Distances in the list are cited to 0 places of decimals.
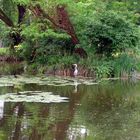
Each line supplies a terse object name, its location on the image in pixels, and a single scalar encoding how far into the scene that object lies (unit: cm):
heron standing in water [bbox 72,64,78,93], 2048
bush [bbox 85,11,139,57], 2075
